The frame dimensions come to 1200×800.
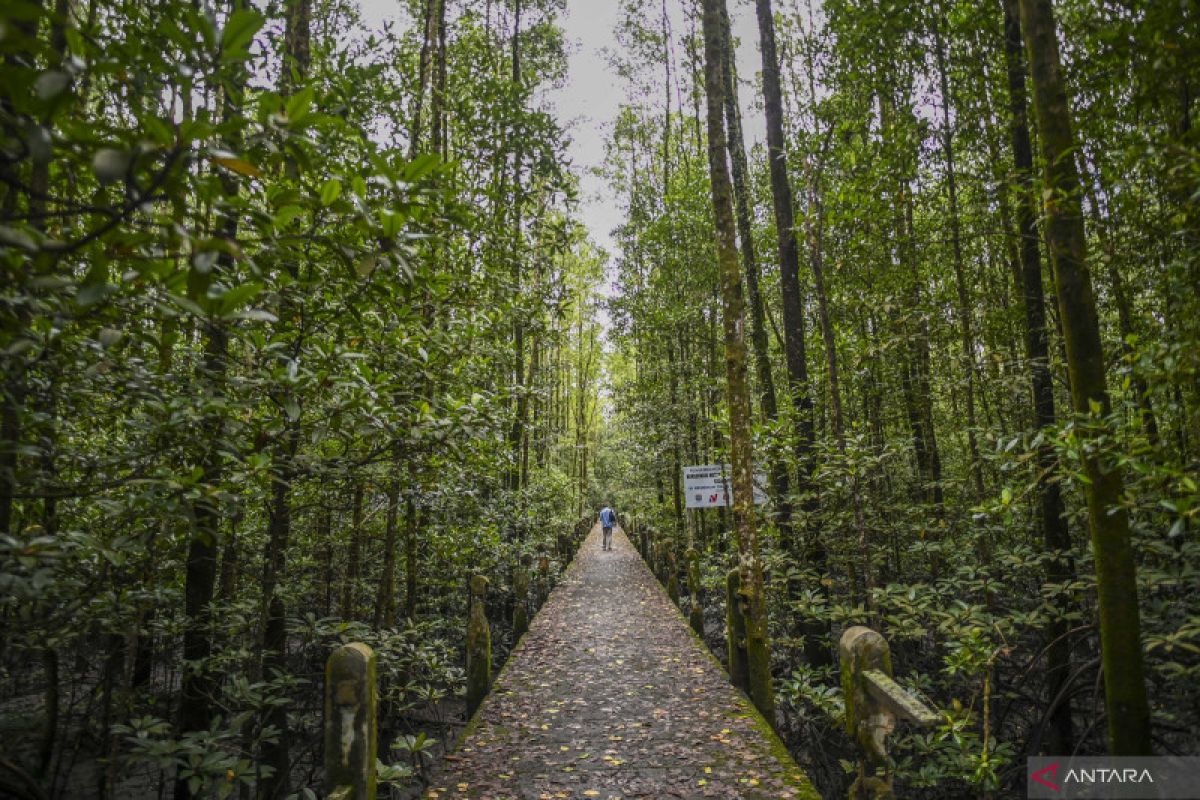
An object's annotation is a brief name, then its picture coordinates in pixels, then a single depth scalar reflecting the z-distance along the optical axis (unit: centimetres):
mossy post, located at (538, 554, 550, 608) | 1361
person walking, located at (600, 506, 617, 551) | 2497
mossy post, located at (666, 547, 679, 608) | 1255
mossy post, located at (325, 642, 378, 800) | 353
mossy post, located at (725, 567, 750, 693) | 710
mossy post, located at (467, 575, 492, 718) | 682
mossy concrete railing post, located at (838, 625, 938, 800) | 359
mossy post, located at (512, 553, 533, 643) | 1005
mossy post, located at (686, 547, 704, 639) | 980
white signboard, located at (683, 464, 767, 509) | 1101
